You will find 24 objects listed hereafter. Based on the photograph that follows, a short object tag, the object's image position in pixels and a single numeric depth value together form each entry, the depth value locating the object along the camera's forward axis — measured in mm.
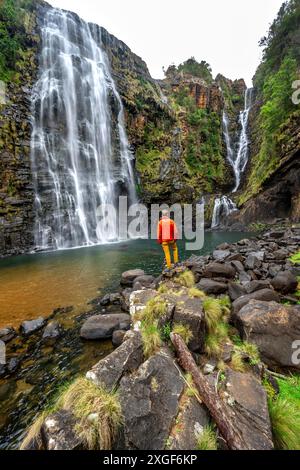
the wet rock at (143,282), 7848
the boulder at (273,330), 3811
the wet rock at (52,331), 5656
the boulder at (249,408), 2246
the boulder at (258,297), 5082
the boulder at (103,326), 5500
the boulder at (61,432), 2064
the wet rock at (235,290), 5793
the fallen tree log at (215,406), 2240
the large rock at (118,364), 2838
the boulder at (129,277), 9086
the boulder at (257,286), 5753
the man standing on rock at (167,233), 8227
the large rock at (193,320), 3579
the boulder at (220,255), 8867
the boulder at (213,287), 6207
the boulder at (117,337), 5090
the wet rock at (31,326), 5841
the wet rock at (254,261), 7753
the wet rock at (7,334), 5496
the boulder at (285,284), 5906
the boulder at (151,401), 2285
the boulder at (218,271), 7082
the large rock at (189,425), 2254
